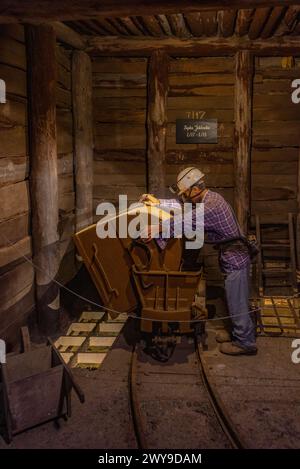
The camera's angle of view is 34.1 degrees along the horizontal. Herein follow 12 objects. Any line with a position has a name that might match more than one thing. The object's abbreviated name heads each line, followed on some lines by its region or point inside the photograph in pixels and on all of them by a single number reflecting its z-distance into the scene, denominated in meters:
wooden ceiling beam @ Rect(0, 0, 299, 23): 5.03
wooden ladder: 9.09
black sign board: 9.45
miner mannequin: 6.65
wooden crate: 4.80
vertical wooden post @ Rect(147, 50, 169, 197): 9.23
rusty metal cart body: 6.31
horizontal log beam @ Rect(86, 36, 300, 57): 8.86
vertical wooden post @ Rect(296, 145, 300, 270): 9.52
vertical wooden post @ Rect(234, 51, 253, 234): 9.11
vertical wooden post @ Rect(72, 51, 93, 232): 9.12
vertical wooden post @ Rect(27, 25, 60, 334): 6.97
